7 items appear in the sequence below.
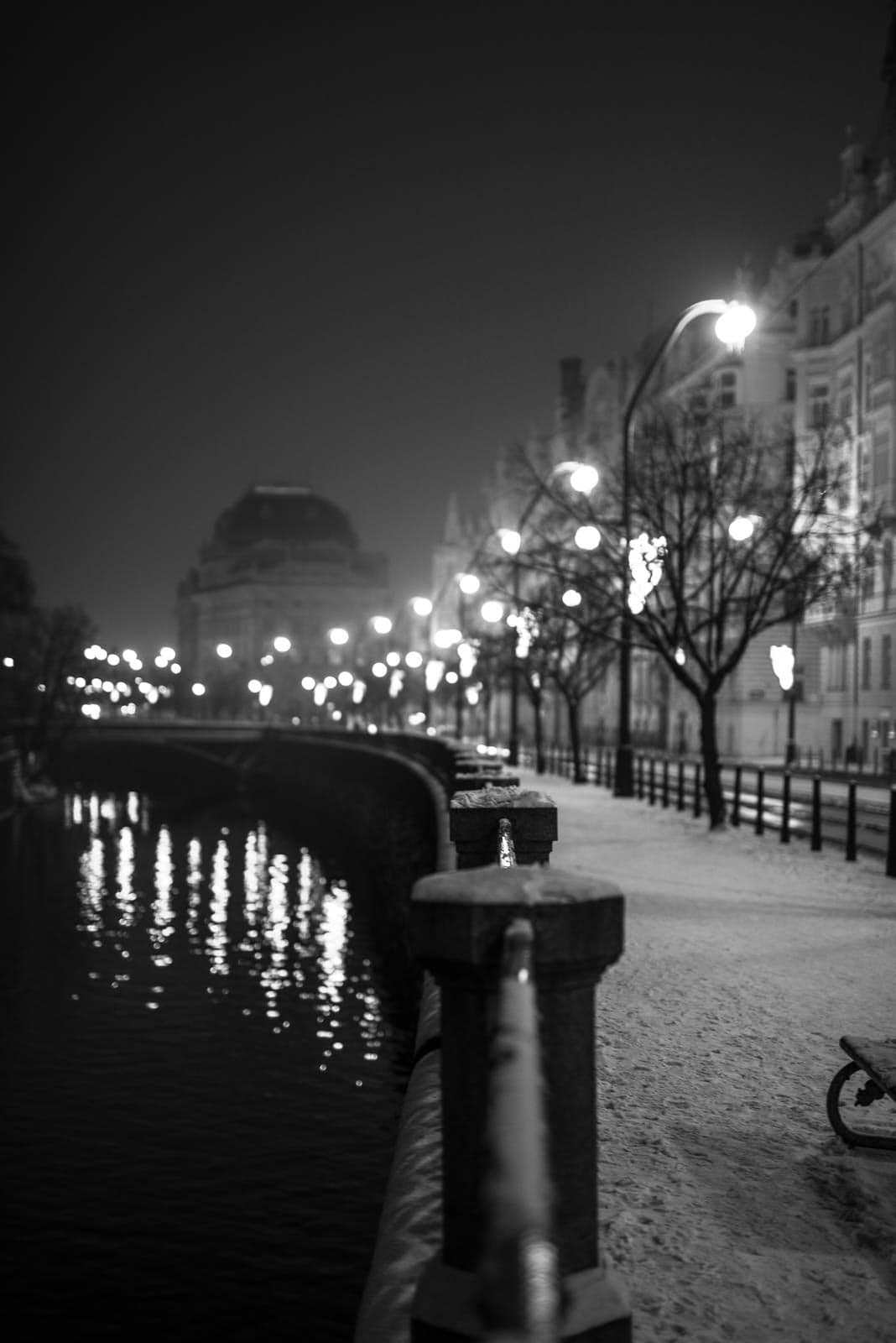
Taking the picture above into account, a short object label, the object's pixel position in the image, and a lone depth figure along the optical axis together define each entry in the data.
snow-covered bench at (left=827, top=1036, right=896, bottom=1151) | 6.18
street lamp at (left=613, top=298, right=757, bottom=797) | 21.84
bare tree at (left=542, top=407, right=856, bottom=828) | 24.78
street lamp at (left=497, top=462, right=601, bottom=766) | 28.16
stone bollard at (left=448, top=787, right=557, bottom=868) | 8.00
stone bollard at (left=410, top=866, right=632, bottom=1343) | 3.71
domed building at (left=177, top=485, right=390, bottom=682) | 180.75
